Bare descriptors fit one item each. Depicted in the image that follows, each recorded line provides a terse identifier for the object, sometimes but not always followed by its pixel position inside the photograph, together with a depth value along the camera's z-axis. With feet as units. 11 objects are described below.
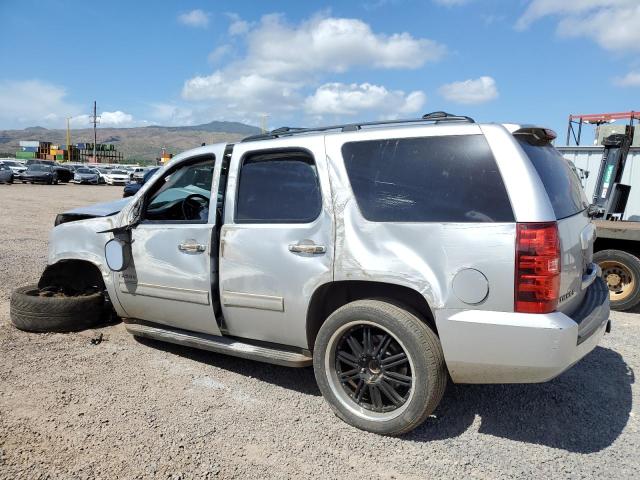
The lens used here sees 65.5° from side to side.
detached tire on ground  15.19
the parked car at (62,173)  127.95
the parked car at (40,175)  118.11
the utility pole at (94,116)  319.88
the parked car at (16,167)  124.98
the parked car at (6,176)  111.86
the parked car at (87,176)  131.54
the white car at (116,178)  134.00
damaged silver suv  8.82
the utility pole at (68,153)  299.15
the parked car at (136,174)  128.98
